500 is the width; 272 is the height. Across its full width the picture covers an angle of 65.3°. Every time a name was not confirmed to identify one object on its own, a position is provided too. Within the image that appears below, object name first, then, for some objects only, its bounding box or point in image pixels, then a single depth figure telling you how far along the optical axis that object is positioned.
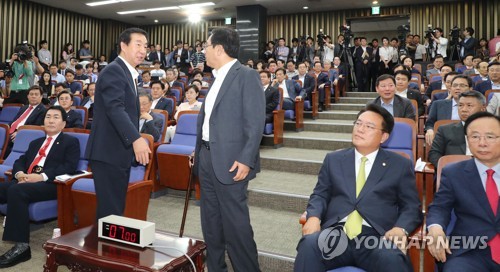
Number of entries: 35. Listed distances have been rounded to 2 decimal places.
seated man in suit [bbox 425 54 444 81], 6.48
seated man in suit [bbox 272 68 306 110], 5.05
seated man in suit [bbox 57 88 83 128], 4.00
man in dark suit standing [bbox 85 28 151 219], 1.76
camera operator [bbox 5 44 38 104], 5.34
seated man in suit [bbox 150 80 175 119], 4.63
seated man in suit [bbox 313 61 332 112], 5.80
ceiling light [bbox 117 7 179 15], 10.19
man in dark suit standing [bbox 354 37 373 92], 7.67
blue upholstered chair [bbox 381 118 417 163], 2.53
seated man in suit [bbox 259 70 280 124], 4.48
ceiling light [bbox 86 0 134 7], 9.37
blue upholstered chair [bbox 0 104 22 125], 4.48
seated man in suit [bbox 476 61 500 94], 4.11
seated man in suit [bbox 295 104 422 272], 1.48
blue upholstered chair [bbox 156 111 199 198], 3.12
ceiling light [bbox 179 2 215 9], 9.56
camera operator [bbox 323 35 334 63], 8.49
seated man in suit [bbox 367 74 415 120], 3.13
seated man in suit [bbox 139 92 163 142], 3.23
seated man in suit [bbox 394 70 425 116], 3.83
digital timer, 1.53
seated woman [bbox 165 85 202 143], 4.40
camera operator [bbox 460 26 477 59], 7.86
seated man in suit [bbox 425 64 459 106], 4.92
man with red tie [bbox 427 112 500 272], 1.43
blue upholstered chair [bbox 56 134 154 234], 2.39
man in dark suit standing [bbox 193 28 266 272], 1.73
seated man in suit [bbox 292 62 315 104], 5.63
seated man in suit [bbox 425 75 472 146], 3.07
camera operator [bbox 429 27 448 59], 8.09
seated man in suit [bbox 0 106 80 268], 2.32
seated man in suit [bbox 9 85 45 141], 3.92
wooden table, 1.40
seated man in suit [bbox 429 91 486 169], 2.33
